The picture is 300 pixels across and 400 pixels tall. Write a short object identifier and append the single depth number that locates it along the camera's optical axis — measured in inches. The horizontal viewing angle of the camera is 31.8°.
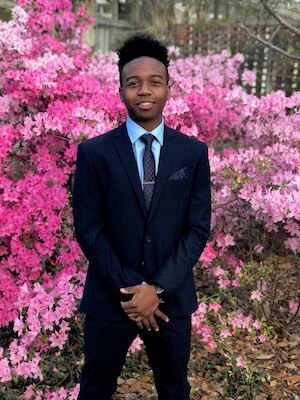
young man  70.6
